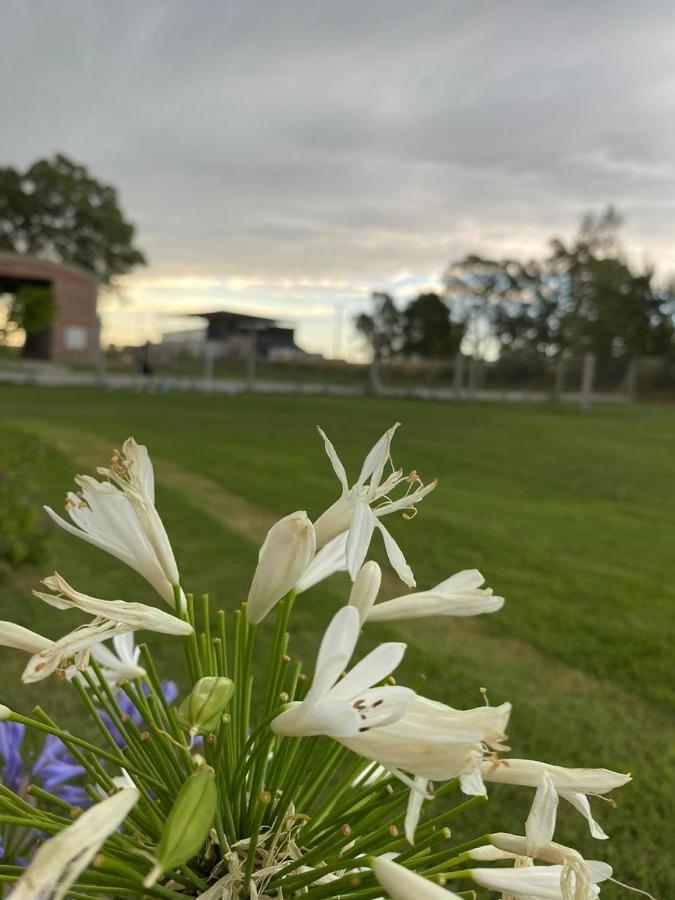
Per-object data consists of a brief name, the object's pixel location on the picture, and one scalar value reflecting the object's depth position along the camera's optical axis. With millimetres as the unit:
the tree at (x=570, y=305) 33219
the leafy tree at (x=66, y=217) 38000
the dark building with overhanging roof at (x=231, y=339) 31578
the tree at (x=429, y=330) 33809
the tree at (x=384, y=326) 31294
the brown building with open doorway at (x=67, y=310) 30328
